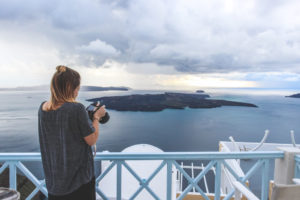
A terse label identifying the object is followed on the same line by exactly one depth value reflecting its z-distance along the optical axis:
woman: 0.97
